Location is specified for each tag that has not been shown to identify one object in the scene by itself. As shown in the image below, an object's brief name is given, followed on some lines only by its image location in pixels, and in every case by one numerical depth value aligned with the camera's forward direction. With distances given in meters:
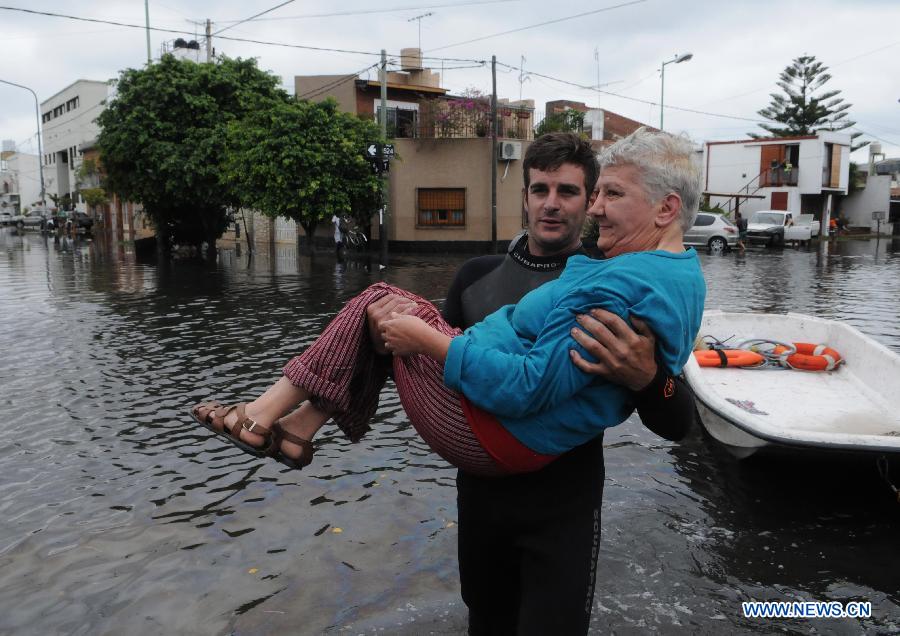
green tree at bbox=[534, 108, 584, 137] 29.30
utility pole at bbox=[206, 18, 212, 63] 36.94
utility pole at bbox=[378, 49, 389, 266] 22.94
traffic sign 21.61
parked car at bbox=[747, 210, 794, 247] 33.78
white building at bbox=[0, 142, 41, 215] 94.75
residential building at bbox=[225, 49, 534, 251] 29.52
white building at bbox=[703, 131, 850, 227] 43.72
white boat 4.61
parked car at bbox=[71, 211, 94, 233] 51.28
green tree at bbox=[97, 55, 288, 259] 26.20
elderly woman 1.78
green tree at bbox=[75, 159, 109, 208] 51.25
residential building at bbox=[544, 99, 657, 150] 40.51
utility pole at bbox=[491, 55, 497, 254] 28.42
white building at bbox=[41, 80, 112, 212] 68.50
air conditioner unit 29.16
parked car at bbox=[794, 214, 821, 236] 39.72
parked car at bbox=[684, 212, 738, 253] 29.59
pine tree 50.97
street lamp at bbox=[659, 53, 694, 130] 35.44
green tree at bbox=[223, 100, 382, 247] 22.08
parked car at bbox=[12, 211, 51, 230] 63.09
